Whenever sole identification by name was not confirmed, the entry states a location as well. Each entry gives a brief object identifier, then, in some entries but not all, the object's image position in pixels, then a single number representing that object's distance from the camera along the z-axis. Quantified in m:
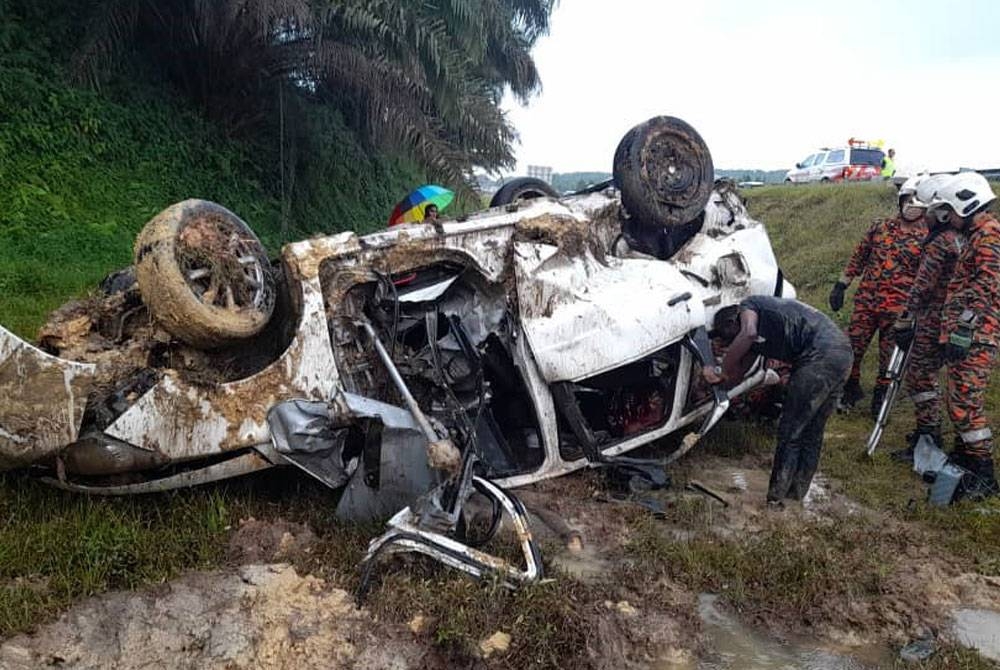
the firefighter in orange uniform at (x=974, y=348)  4.63
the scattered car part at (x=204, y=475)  3.40
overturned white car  3.24
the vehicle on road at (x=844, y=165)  22.25
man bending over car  4.36
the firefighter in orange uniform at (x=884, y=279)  6.22
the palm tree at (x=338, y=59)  8.65
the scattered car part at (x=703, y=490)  4.41
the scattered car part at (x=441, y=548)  3.03
